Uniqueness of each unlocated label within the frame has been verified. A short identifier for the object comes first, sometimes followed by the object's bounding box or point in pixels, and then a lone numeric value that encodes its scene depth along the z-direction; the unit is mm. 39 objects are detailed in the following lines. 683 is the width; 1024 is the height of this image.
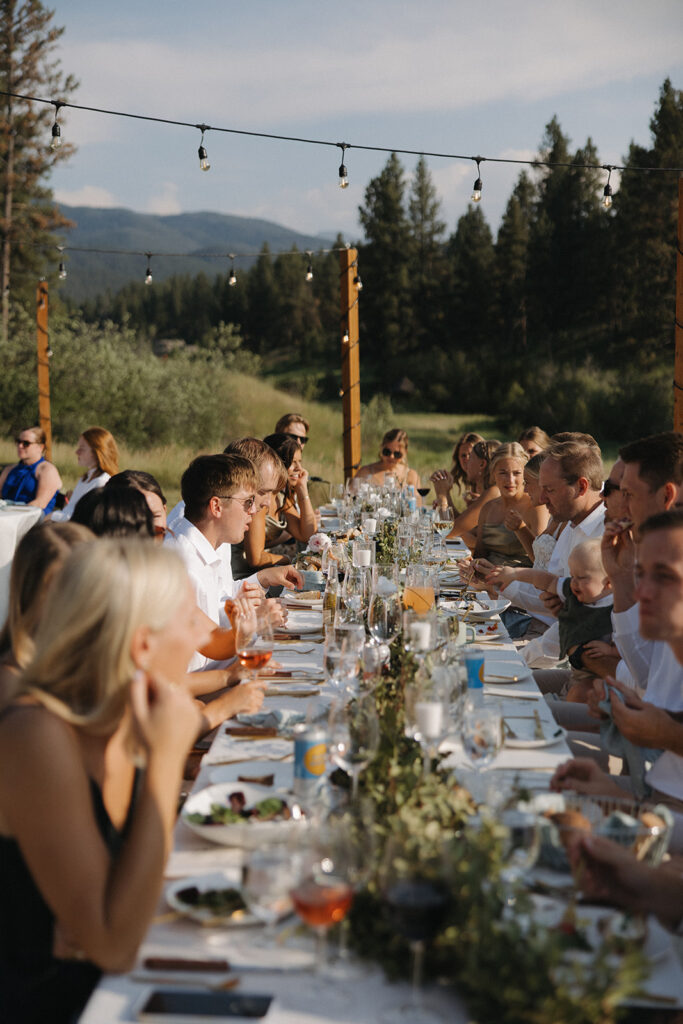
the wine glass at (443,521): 5336
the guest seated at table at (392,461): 8016
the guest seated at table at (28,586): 1711
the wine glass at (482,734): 1713
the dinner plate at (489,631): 3350
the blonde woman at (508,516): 5430
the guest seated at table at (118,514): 2527
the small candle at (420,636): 2406
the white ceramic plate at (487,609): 3648
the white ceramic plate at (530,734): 2135
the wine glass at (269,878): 1235
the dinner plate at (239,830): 1542
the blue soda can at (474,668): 2359
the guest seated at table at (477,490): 6348
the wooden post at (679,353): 6926
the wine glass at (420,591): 3203
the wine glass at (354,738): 1649
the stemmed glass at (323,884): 1191
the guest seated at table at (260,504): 4836
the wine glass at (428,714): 1741
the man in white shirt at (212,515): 3393
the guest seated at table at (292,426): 7332
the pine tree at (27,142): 22594
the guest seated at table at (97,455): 6664
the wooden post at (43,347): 11844
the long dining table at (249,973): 1167
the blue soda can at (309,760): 1729
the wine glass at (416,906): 1151
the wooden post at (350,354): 9312
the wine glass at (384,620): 2557
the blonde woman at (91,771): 1300
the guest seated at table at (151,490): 3382
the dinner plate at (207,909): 1345
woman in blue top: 7984
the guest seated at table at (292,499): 6090
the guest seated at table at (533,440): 6379
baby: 3359
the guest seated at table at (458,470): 7041
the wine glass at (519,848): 1311
